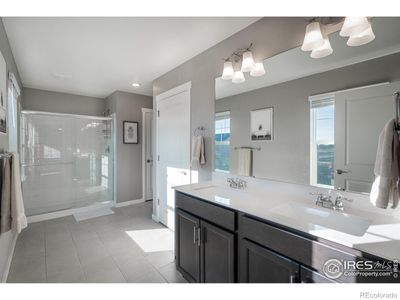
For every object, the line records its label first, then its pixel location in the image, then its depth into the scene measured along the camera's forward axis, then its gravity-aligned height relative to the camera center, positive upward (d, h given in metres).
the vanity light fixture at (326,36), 1.13 +0.65
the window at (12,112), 2.09 +0.38
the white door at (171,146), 2.59 -0.01
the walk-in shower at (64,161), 3.48 -0.30
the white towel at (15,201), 1.49 -0.41
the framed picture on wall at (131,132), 4.04 +0.26
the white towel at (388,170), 1.02 -0.13
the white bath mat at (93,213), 3.43 -1.21
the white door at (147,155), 4.31 -0.21
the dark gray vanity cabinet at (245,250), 0.94 -0.60
